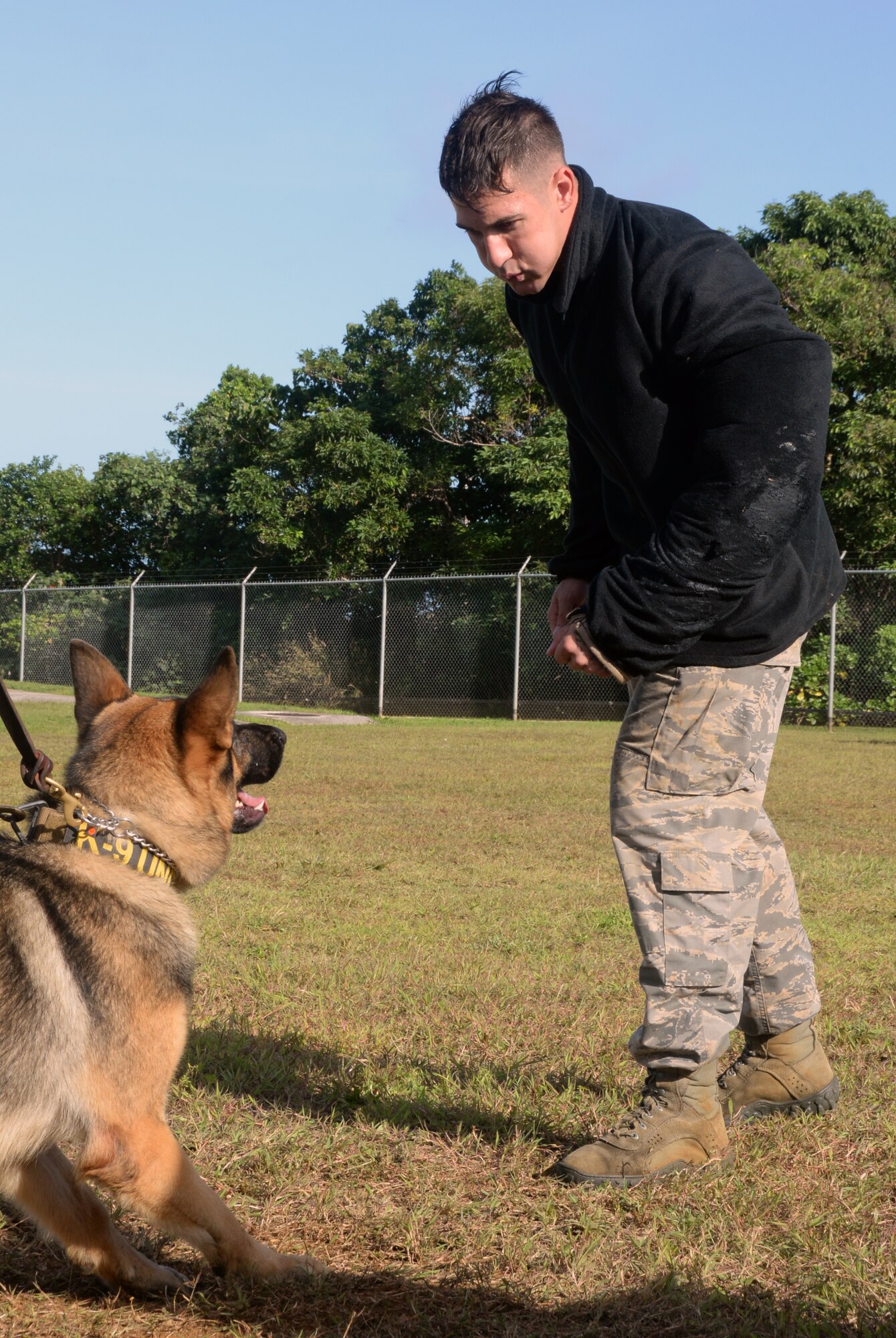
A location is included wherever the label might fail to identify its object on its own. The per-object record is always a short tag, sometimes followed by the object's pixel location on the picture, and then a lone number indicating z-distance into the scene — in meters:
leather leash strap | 2.62
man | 2.58
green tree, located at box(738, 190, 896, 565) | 21.00
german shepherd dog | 2.28
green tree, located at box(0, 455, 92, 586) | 35.28
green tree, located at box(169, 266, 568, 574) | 25.58
